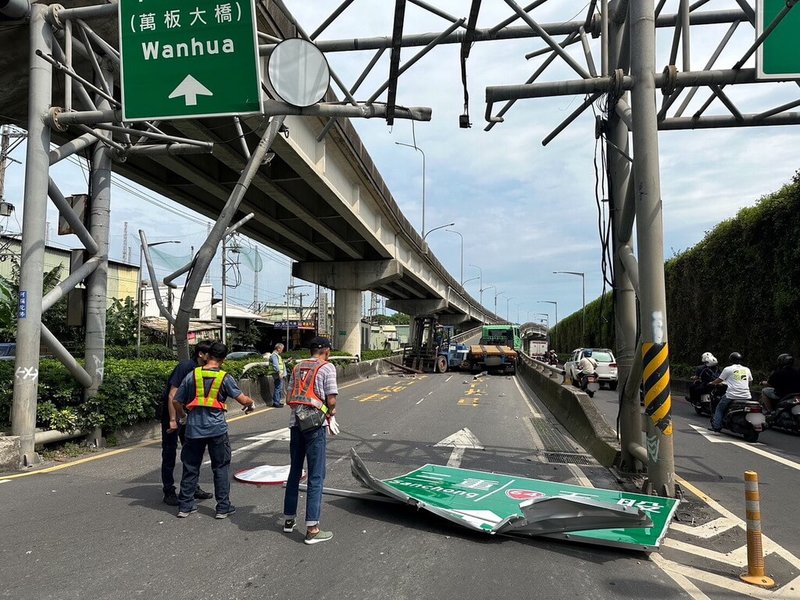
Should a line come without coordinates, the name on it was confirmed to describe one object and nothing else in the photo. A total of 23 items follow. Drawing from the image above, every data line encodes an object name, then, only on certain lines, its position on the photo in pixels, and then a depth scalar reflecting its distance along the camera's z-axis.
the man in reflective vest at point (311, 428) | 4.95
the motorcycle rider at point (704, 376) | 13.58
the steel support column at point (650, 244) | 6.11
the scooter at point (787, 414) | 10.91
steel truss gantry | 6.25
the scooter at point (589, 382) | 14.26
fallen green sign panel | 4.87
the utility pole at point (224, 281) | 35.09
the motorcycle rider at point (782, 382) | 11.27
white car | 22.59
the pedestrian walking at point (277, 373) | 15.71
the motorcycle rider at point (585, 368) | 19.34
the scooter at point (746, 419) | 10.24
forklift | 34.81
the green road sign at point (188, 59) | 6.88
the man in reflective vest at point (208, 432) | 5.55
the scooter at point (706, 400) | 12.51
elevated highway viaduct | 9.62
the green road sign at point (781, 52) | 6.30
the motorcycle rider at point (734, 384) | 10.81
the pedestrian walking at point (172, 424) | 6.01
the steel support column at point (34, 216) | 7.89
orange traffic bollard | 4.20
